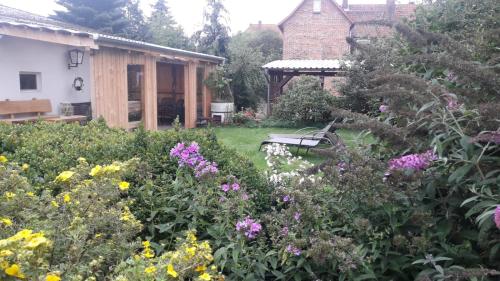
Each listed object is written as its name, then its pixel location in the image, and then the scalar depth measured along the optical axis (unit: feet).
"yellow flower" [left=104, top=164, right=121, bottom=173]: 7.02
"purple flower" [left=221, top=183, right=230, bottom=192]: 8.45
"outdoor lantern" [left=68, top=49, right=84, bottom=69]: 33.24
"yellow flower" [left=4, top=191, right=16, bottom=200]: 6.73
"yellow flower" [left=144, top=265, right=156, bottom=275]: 5.42
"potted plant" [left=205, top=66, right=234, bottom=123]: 48.60
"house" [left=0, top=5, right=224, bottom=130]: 26.96
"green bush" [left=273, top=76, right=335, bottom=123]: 46.50
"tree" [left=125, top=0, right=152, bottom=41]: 84.90
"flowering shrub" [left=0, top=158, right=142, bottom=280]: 5.69
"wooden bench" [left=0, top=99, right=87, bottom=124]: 27.12
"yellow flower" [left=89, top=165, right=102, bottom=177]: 6.91
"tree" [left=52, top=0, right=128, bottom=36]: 78.23
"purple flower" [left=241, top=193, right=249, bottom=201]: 8.18
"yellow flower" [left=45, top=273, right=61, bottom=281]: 4.66
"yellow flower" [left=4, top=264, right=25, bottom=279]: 4.40
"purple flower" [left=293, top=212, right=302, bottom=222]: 7.81
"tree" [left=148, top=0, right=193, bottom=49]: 62.76
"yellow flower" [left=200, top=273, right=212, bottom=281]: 5.48
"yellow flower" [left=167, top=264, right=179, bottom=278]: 5.33
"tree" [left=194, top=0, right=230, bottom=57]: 60.59
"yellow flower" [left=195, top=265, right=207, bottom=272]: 5.86
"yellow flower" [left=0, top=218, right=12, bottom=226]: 5.85
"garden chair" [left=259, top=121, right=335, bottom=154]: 27.63
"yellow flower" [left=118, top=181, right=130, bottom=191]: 7.06
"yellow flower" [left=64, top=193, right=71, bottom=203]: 6.64
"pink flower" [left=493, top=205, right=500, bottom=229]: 5.16
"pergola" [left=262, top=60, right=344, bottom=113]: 49.03
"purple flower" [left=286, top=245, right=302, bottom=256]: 7.10
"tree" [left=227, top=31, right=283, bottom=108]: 54.24
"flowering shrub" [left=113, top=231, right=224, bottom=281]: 5.43
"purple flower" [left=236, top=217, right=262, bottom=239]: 7.36
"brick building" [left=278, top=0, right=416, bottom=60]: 84.58
